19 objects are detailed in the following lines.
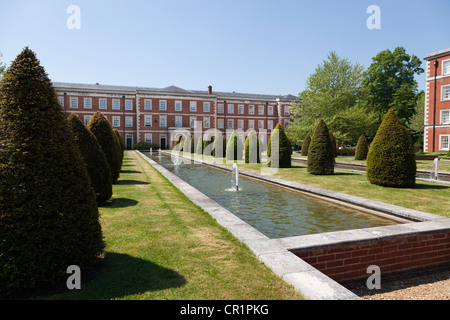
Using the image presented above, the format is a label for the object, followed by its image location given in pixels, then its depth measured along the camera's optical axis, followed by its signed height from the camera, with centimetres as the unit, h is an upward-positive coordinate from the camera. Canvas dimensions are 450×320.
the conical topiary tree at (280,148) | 1814 -18
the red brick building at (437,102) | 2867 +453
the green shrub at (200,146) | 3322 -11
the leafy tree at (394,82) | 4019 +925
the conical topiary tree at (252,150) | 2191 -37
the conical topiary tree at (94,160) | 717 -38
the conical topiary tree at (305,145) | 3042 +3
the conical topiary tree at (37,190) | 304 -51
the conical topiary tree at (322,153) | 1452 -40
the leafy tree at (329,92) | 3150 +598
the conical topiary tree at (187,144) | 3698 +13
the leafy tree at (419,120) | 3722 +335
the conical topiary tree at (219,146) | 2880 -9
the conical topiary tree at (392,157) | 1039 -43
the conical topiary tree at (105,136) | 987 +30
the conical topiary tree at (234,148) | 2559 -26
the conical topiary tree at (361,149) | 2512 -32
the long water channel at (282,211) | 603 -171
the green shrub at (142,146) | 4779 -18
